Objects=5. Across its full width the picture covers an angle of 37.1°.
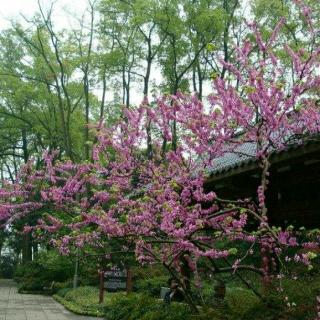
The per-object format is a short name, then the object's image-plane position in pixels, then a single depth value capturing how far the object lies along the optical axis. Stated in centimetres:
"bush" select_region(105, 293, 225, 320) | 827
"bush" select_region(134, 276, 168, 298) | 1764
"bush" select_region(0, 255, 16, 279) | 4491
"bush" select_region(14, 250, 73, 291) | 2534
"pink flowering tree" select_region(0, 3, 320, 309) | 666
